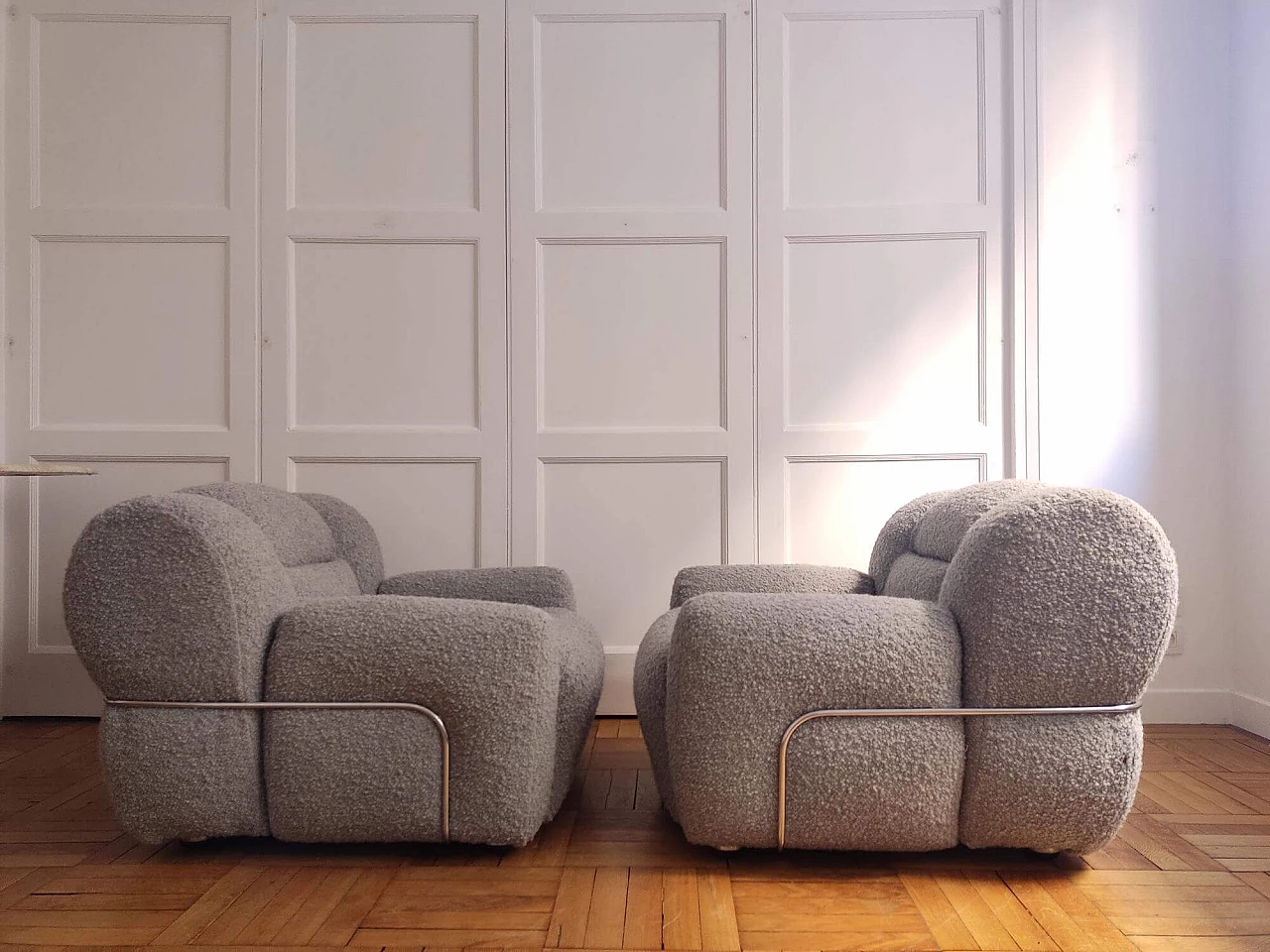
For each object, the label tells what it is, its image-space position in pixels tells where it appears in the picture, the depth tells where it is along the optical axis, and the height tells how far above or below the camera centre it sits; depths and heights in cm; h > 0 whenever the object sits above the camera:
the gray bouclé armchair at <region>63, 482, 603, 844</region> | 155 -38
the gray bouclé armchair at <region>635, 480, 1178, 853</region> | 147 -36
